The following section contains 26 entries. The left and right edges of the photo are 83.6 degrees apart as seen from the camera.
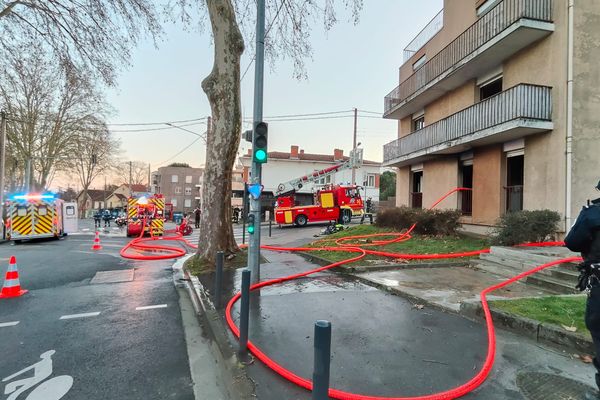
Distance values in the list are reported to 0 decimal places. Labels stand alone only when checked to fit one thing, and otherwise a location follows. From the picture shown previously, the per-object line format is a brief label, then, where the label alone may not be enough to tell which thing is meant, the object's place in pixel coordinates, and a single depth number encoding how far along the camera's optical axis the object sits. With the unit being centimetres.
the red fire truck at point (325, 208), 2384
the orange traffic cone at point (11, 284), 654
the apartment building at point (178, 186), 7012
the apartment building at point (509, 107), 971
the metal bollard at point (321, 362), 208
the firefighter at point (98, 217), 2850
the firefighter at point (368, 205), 3497
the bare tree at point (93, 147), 3634
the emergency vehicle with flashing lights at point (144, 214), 1927
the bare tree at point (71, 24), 984
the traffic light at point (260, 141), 616
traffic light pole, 634
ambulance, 1669
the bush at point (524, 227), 845
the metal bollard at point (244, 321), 369
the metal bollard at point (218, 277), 547
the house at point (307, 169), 3941
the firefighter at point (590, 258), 276
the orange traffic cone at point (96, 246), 1358
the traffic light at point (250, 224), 622
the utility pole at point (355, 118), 3278
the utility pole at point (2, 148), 1977
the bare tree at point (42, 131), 2998
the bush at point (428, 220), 1155
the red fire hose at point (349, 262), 288
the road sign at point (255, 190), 638
